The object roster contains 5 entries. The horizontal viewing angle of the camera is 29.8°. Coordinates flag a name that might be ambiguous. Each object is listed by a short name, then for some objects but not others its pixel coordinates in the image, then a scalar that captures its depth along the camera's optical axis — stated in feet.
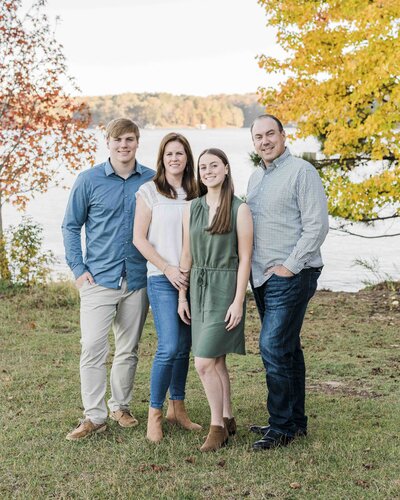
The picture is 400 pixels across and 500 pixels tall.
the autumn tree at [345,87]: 28.60
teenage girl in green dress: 14.35
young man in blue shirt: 15.78
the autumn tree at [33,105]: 38.47
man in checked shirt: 14.05
